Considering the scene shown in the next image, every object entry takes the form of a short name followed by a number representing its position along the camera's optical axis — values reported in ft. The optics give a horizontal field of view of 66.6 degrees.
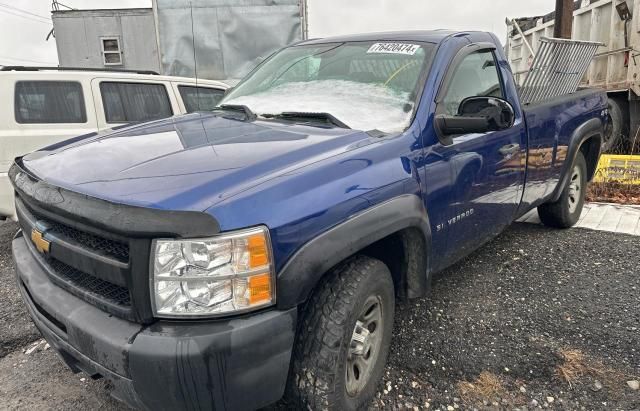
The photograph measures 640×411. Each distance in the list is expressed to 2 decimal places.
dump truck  27.09
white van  15.19
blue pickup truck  5.35
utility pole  23.59
